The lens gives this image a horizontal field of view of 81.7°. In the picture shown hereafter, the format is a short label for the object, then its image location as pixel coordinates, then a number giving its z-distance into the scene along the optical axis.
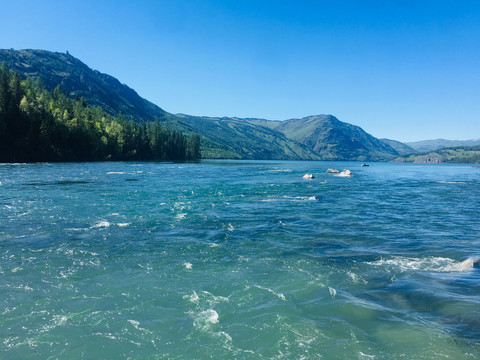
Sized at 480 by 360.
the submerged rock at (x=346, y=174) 80.84
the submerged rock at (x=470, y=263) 13.40
